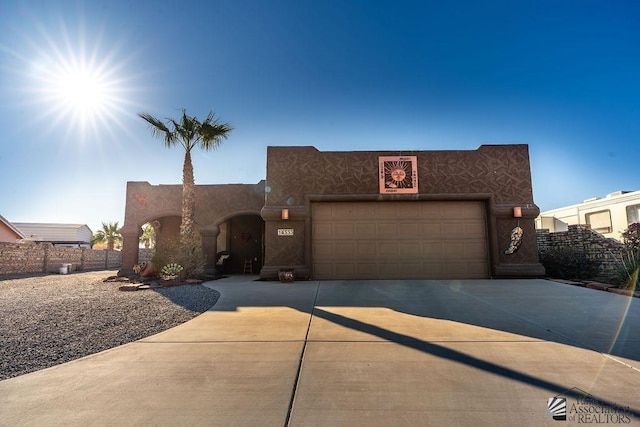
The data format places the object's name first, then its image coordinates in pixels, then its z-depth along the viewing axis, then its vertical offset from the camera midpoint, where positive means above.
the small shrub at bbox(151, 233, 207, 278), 11.29 -0.32
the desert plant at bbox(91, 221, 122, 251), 39.56 +1.68
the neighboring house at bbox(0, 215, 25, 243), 24.53 +1.30
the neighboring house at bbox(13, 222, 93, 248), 33.38 +1.68
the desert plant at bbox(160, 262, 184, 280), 10.94 -0.83
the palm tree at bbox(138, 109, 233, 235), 12.41 +4.45
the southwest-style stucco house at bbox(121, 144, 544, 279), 11.05 +1.18
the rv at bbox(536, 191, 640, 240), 15.77 +1.86
